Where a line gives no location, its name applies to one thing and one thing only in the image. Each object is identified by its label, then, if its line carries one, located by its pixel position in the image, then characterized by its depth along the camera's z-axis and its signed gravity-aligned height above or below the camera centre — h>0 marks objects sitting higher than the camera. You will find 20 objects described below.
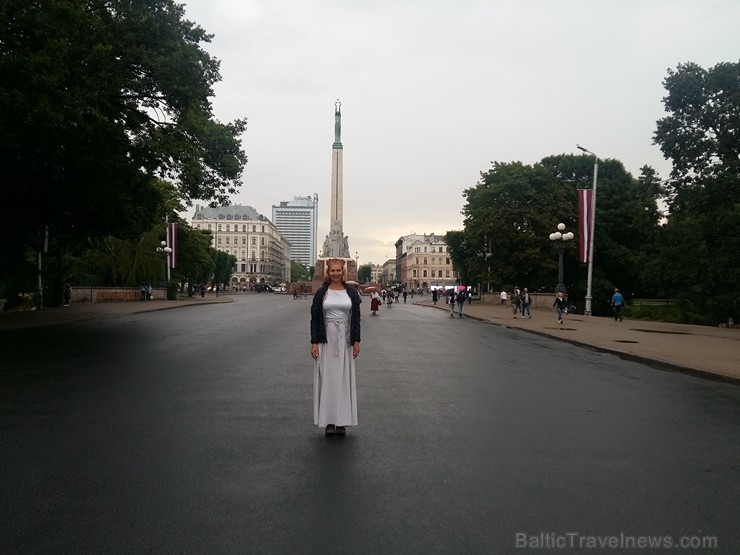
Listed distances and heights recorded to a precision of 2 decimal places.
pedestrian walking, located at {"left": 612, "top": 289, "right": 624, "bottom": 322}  28.97 -0.86
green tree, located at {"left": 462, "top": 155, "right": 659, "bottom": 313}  50.81 +4.68
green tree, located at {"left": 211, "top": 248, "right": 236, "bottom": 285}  103.12 +2.09
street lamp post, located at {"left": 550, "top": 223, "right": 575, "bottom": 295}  30.46 +2.08
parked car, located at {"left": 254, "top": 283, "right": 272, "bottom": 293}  128.12 -2.16
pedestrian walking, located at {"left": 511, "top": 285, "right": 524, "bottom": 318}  33.34 -0.87
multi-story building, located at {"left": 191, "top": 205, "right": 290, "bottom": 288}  155.62 +10.38
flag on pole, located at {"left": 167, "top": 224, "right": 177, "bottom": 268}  48.13 +3.03
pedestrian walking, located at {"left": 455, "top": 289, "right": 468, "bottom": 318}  34.97 -1.02
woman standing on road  6.20 -0.76
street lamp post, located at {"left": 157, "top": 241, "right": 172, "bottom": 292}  50.26 +2.00
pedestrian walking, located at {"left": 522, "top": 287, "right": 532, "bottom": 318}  32.97 -1.03
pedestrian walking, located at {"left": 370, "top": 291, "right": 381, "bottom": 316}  34.50 -1.35
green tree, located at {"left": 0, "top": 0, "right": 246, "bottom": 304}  13.80 +4.43
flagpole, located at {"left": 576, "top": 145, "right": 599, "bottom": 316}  32.85 +2.08
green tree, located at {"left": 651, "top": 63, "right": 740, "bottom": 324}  27.89 +5.65
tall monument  75.94 +9.27
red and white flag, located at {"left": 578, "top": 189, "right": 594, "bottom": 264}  30.80 +3.40
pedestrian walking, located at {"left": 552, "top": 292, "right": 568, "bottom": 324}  26.80 -0.98
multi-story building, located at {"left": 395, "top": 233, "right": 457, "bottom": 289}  166.38 +4.50
